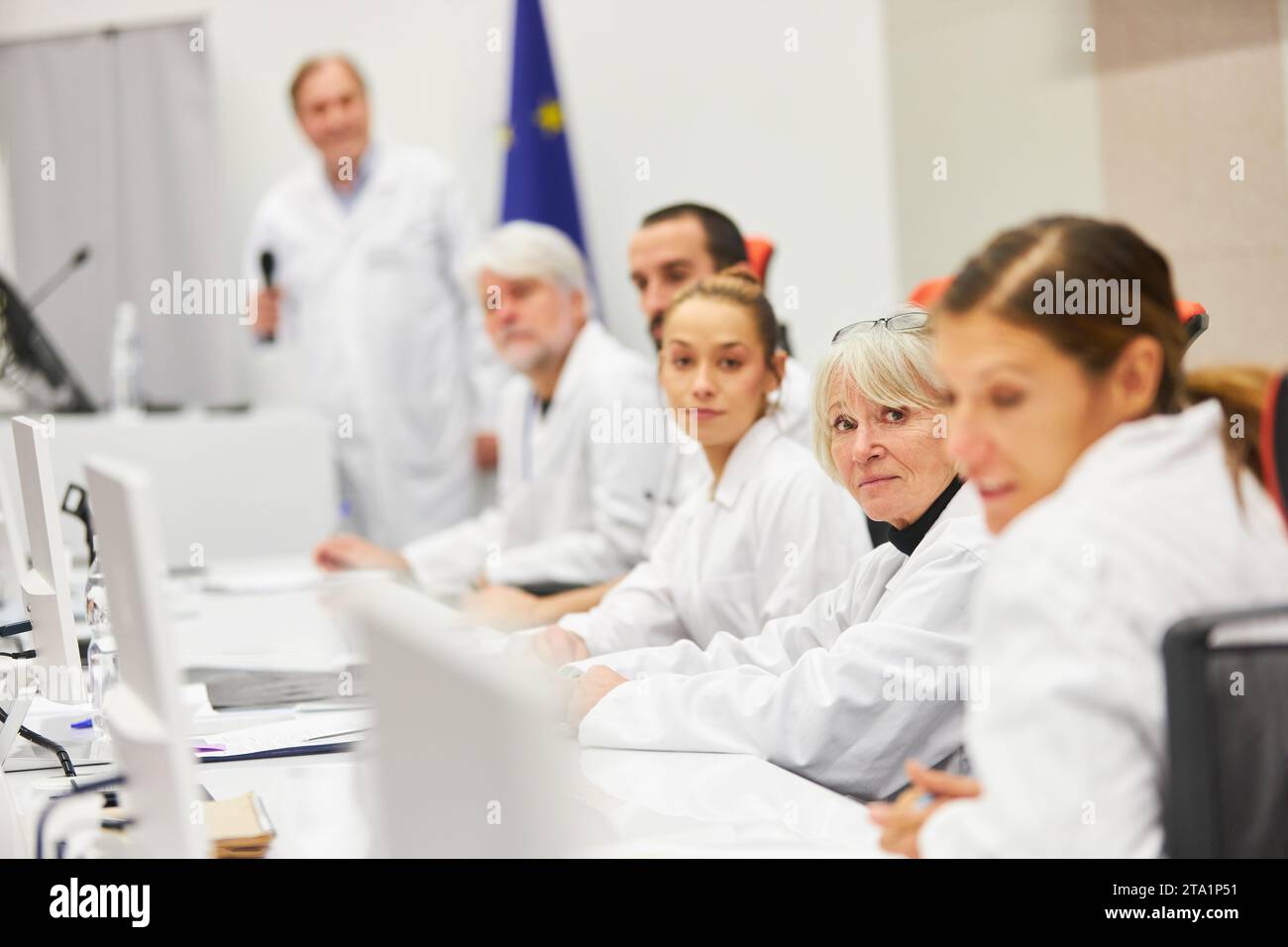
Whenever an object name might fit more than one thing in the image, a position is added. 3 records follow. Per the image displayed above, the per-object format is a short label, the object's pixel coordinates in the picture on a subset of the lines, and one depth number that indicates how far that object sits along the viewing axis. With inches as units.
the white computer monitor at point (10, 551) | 76.1
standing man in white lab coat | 172.9
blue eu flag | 172.7
